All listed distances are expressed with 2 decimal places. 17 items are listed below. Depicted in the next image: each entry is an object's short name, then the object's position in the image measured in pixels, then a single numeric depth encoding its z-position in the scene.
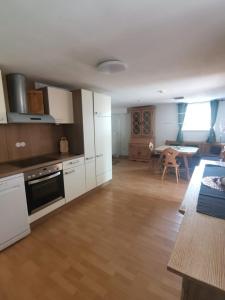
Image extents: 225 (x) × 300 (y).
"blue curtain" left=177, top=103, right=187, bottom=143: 5.63
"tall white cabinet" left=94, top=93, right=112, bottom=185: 3.30
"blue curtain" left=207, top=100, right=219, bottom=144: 5.14
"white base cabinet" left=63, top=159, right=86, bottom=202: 2.71
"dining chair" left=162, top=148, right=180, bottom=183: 4.07
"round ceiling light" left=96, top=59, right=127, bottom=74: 1.79
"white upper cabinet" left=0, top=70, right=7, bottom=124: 2.00
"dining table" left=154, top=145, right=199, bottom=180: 4.15
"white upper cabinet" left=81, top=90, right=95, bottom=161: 2.96
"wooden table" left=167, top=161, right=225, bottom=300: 0.63
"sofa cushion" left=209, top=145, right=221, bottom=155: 4.94
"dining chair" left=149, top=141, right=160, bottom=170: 4.88
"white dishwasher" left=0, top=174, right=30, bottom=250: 1.84
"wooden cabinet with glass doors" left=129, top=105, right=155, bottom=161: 6.10
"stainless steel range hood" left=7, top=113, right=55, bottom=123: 2.08
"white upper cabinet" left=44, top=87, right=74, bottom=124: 2.59
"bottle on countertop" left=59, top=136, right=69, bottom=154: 3.11
